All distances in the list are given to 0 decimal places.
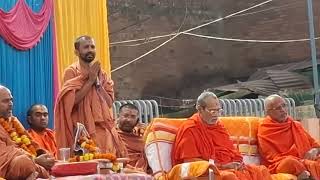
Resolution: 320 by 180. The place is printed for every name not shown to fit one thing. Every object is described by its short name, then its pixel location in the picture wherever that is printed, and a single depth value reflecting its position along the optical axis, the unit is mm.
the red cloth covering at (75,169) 5547
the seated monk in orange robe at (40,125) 8008
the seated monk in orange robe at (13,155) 5918
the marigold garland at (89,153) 5758
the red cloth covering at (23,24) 8477
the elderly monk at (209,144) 7238
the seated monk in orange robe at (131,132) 7840
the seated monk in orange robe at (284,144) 7770
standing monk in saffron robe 6742
